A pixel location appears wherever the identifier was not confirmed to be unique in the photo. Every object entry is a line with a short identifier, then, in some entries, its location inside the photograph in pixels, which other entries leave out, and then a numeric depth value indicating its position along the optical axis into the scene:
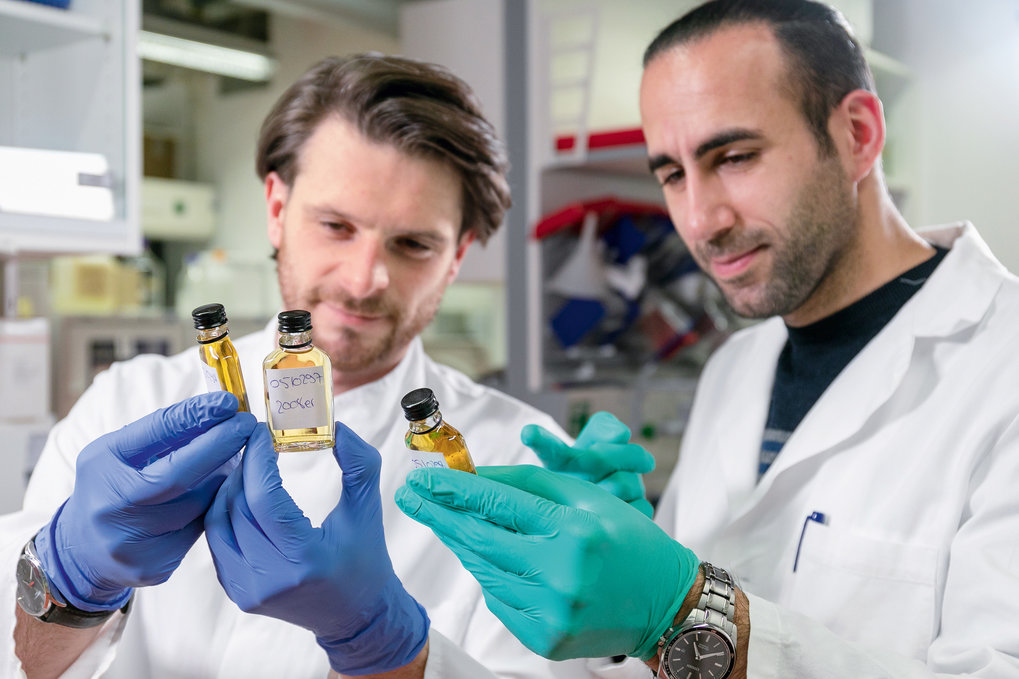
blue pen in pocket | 1.13
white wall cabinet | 2.16
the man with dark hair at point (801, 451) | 0.83
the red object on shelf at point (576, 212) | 2.35
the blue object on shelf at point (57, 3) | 2.06
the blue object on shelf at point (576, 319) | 2.38
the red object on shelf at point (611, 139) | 2.18
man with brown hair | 0.81
